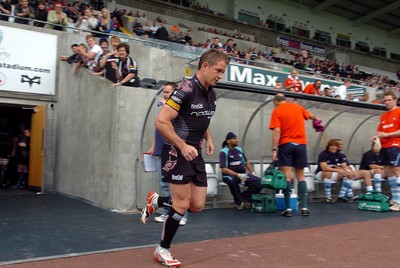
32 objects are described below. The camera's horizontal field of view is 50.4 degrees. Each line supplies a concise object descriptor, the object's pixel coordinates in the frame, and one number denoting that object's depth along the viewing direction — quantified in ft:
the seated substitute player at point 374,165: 33.55
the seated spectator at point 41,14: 38.55
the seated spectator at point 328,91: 48.93
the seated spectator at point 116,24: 54.24
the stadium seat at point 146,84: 29.35
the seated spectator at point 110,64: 30.09
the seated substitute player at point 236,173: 27.84
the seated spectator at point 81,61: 33.96
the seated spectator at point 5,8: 36.65
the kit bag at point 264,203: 26.89
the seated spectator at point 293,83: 43.24
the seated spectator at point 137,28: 61.00
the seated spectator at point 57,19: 38.54
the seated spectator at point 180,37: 62.01
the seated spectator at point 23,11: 37.46
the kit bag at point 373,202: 27.99
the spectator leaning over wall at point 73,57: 35.53
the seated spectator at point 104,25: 43.01
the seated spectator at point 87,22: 41.86
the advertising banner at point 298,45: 109.81
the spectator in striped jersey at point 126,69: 28.60
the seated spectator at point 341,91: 50.78
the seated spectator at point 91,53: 33.94
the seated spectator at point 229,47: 63.65
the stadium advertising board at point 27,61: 35.01
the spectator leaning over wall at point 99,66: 32.02
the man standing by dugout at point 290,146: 25.35
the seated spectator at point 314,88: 45.61
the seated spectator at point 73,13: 47.46
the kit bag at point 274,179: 25.39
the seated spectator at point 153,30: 61.47
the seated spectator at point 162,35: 56.95
